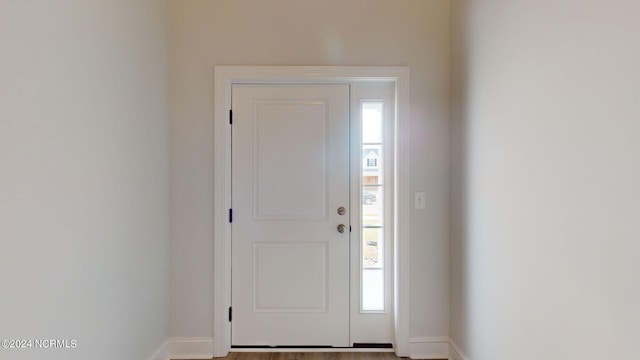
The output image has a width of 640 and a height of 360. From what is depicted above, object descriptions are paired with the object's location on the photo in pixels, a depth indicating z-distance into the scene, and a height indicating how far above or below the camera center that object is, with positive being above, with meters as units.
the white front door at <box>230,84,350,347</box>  2.50 -0.28
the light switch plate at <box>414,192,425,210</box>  2.45 -0.17
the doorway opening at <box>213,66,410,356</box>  2.41 -0.16
